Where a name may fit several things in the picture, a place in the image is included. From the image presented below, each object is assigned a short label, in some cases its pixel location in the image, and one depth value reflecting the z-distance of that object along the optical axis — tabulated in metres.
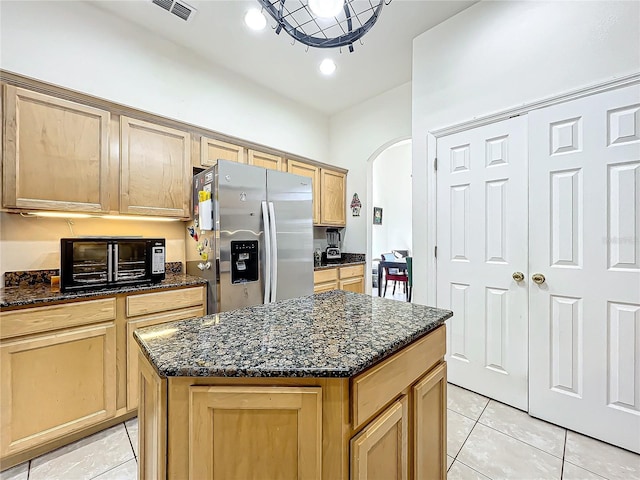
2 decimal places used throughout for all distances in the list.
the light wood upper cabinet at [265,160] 3.00
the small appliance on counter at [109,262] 1.77
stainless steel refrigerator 2.22
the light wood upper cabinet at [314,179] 3.50
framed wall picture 6.85
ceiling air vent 2.21
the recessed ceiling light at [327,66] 2.67
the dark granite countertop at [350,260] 3.84
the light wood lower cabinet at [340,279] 3.23
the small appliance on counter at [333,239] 4.15
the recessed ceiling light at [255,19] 2.08
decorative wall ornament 3.95
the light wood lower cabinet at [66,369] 1.52
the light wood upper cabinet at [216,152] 2.61
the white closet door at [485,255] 2.01
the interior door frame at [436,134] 1.77
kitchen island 0.74
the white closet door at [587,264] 1.62
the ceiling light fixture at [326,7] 1.30
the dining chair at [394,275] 5.37
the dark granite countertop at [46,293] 1.54
